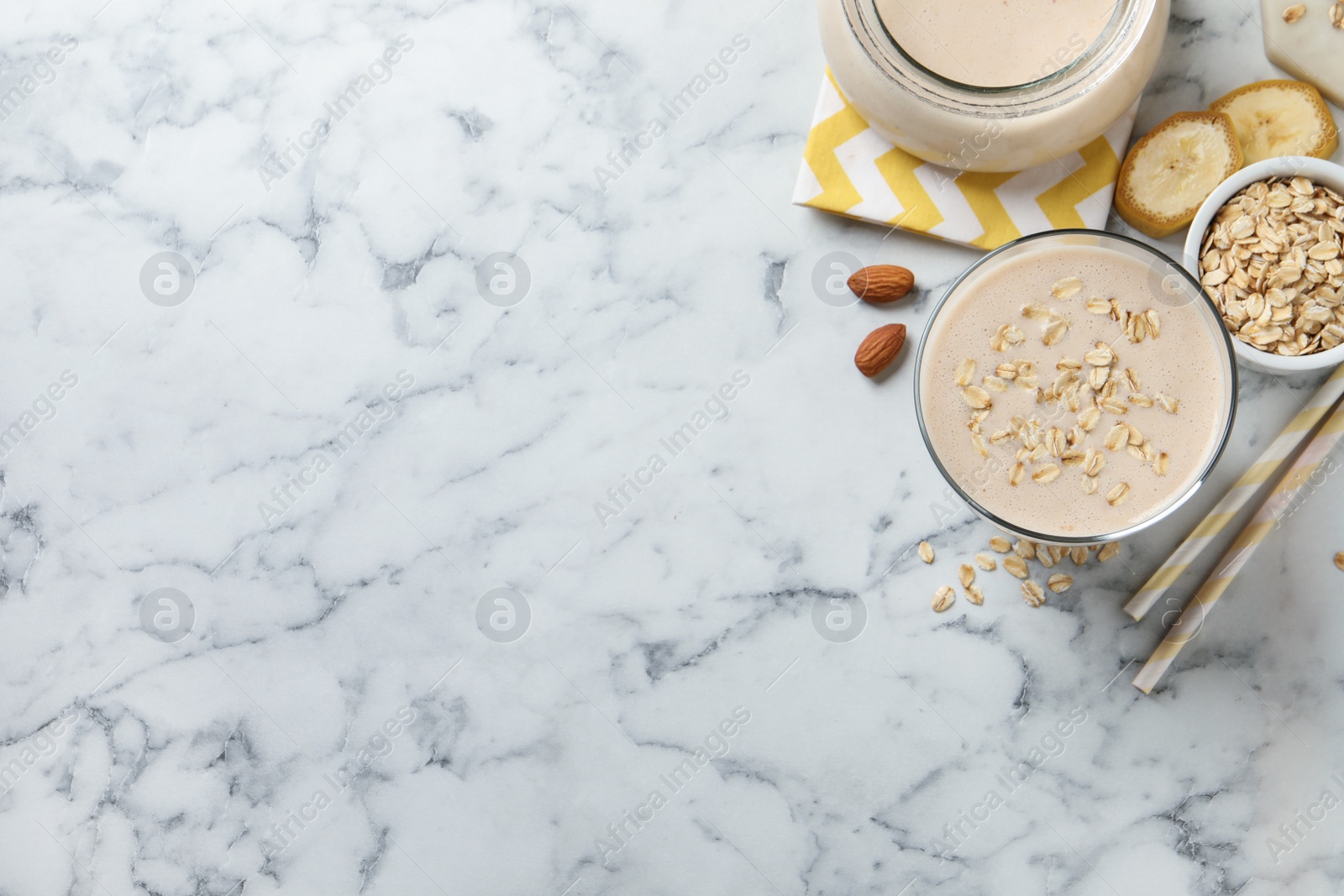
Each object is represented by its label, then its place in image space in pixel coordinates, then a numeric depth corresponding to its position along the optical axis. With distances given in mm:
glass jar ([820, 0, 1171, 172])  659
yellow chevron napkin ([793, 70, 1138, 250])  711
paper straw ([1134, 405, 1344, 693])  702
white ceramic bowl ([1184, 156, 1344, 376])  688
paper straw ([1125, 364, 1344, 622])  704
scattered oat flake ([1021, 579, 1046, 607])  724
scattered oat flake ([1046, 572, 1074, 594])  724
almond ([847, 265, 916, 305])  718
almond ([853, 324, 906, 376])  719
